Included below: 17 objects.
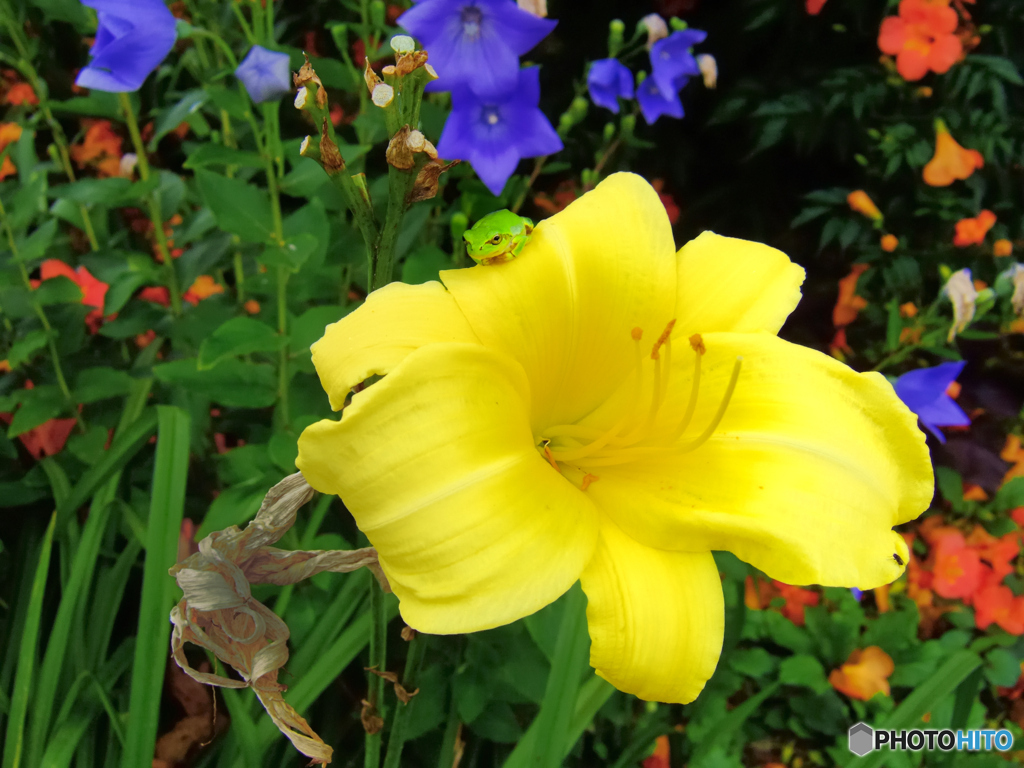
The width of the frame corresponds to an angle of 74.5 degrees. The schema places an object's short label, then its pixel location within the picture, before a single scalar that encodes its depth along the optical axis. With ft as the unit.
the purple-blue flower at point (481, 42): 2.44
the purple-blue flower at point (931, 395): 2.86
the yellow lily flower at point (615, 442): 1.16
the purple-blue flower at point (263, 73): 2.20
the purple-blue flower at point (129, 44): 2.19
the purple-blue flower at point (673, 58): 3.49
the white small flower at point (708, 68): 3.68
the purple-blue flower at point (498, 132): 2.56
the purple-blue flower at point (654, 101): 3.60
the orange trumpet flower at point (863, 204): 4.49
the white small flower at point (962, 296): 3.38
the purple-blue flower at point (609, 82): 3.39
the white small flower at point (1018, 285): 3.69
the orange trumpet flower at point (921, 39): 4.14
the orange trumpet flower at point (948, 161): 4.36
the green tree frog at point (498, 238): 1.46
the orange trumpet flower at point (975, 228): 4.47
